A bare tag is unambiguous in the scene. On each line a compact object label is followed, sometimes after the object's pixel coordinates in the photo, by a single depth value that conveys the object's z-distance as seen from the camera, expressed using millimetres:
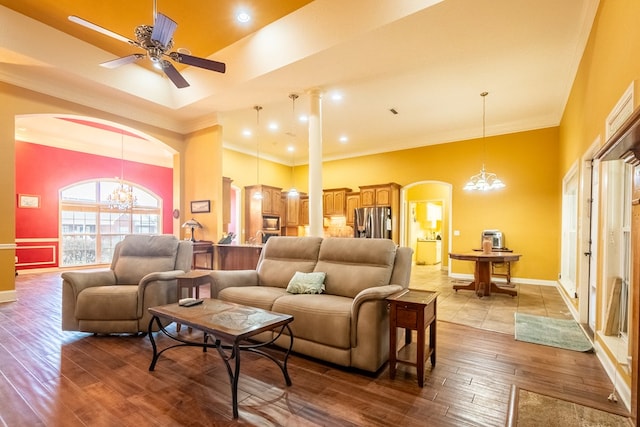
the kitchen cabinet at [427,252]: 10117
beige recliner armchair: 3215
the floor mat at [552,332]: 3145
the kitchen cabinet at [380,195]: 7898
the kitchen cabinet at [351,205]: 8611
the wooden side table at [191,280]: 3344
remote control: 2601
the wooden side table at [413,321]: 2291
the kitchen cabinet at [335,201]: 8844
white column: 4902
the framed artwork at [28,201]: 7477
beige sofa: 2451
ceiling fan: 2766
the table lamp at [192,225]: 6195
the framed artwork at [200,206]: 6312
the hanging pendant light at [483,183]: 5512
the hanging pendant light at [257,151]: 5980
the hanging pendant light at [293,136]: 5338
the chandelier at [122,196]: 8781
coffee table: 1944
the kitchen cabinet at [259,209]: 8523
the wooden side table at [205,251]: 6016
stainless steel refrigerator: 7840
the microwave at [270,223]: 8609
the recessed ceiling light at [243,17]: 3975
